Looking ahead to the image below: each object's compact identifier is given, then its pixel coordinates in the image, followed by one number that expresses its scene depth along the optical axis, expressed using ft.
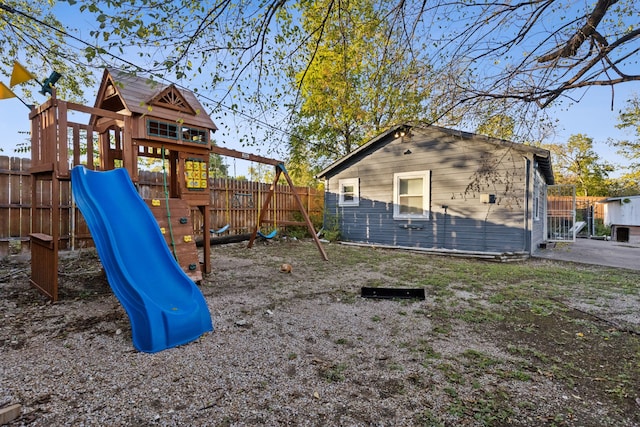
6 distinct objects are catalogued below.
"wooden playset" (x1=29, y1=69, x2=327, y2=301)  11.56
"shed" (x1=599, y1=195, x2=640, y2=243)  46.78
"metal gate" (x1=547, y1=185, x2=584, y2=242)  39.58
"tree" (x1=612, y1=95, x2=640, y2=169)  57.41
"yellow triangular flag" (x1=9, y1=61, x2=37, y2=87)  11.33
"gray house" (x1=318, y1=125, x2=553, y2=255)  23.13
